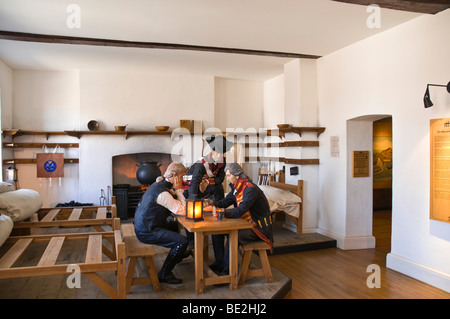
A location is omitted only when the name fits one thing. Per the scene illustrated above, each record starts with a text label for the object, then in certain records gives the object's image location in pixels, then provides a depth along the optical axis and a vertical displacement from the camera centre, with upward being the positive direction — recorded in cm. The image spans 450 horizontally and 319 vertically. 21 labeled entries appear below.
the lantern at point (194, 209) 352 -52
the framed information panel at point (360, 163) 564 -12
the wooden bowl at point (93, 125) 711 +65
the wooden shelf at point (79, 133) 697 +49
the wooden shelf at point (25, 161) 687 -6
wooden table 339 -79
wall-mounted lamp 400 +62
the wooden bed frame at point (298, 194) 602 -64
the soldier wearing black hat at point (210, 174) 450 -22
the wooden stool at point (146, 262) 339 -103
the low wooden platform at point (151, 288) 347 -134
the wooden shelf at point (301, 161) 611 -8
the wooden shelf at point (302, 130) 604 +46
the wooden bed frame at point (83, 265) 280 -86
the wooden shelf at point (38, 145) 693 +26
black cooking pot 696 -29
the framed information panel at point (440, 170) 395 -16
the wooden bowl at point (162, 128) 725 +59
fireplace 766 -19
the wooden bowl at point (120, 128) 706 +58
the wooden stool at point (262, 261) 373 -111
